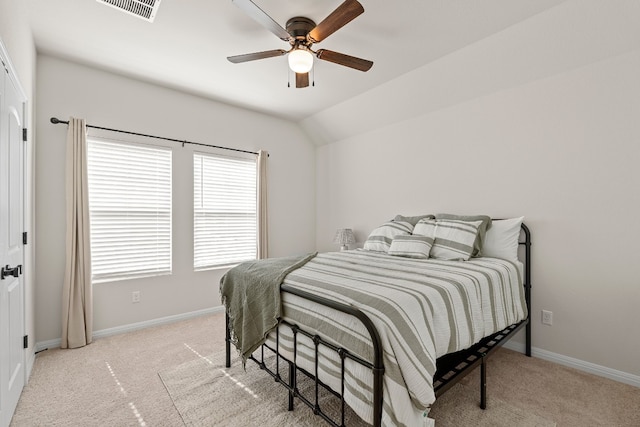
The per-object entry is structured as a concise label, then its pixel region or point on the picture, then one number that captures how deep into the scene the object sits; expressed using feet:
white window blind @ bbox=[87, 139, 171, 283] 10.59
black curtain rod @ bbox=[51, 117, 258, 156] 9.78
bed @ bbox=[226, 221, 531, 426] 4.49
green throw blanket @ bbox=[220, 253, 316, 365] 6.68
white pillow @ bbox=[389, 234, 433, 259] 9.41
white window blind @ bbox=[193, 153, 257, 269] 12.98
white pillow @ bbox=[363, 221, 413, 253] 11.19
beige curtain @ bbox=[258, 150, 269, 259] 14.37
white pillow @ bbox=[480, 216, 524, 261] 9.07
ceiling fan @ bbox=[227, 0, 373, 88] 6.57
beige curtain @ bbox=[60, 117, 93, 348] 9.67
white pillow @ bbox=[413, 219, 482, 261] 8.97
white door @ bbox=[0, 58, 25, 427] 5.70
